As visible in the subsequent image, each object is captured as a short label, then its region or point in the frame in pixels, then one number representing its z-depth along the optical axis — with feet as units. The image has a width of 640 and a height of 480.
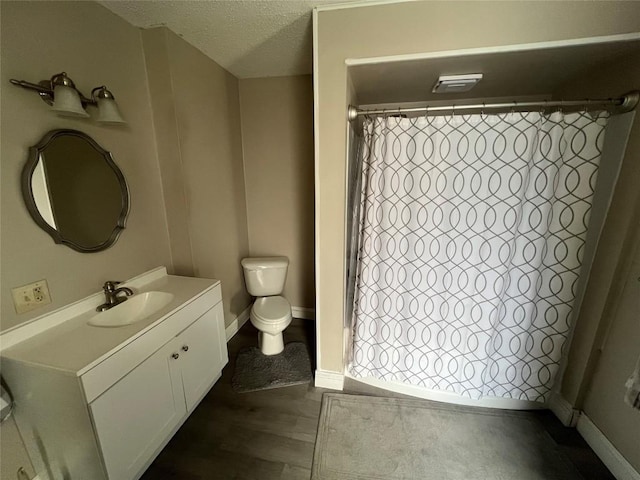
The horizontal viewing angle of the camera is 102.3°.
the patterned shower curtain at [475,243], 4.25
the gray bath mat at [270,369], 6.09
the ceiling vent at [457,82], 4.94
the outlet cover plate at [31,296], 3.54
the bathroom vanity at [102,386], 3.25
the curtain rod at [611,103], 3.97
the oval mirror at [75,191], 3.74
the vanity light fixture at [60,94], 3.54
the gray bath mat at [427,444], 4.31
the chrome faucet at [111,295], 4.47
